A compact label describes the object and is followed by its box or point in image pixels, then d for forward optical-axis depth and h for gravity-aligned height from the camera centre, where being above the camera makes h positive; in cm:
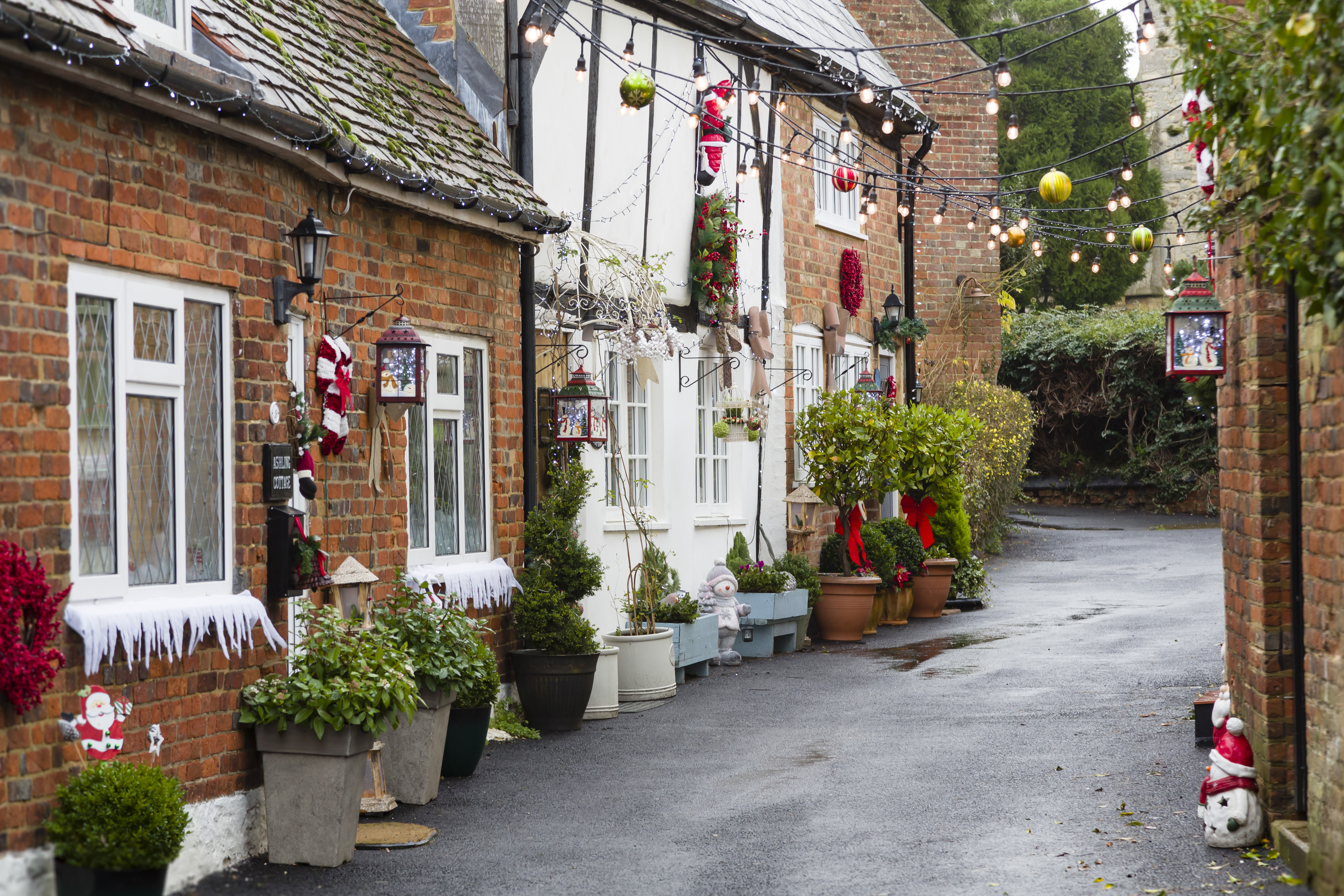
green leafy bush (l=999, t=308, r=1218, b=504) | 2689 +80
